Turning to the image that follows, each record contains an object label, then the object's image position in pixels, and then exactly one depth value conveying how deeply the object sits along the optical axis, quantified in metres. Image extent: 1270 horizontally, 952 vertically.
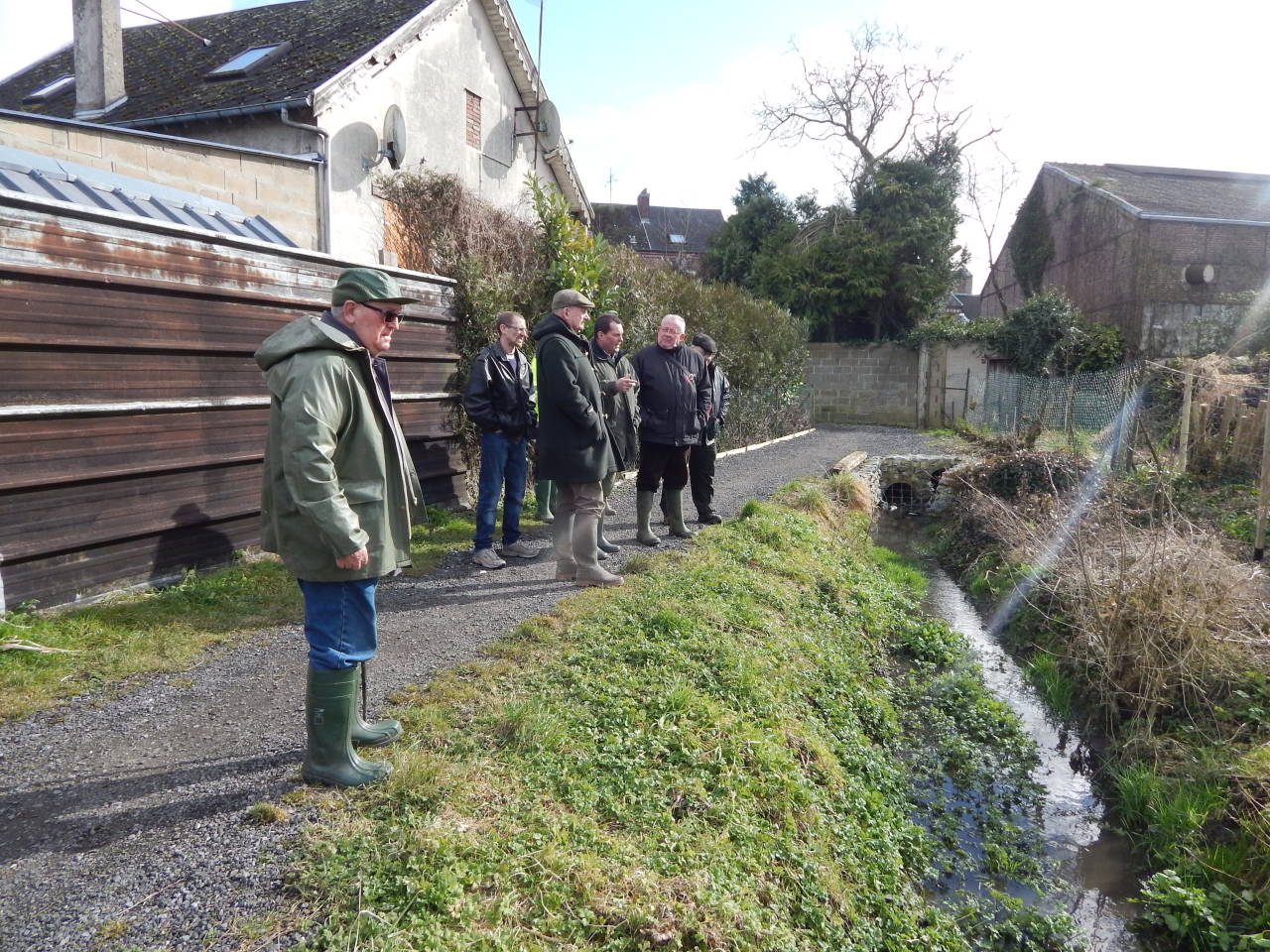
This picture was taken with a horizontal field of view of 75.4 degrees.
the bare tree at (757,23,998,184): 30.78
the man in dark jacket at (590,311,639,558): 6.62
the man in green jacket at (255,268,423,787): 2.95
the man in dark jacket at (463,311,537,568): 6.73
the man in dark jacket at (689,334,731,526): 8.49
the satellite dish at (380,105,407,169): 12.59
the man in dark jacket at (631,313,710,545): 7.49
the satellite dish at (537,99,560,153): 16.84
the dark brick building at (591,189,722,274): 42.41
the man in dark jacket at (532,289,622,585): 5.76
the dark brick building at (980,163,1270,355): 22.73
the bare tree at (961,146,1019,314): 31.67
